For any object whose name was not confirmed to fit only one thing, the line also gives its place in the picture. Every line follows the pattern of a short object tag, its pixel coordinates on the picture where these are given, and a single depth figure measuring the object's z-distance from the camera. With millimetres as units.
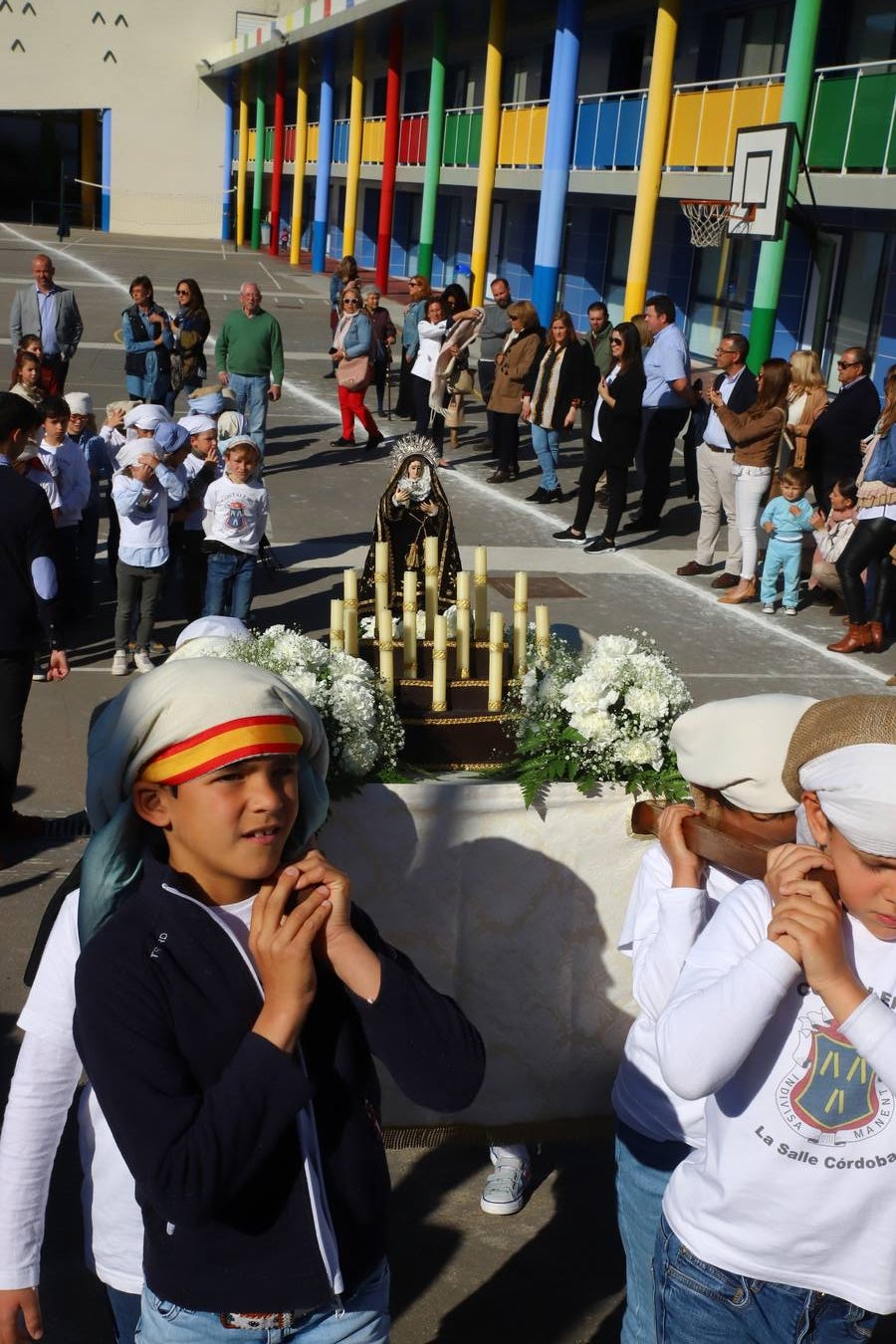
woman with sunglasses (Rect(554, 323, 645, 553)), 12586
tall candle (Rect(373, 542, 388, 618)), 5124
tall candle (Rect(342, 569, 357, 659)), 4859
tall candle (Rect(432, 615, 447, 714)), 4660
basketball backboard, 15539
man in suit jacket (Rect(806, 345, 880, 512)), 11805
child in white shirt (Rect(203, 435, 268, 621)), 9031
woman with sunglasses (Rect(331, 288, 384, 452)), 16359
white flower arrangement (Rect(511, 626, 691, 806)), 4250
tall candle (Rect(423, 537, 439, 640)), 5133
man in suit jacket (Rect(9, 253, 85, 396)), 14922
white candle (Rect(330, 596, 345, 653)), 4844
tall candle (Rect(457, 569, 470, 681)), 4902
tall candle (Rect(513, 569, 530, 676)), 4871
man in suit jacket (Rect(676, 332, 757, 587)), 11953
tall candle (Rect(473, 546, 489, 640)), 5230
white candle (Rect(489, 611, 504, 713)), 4684
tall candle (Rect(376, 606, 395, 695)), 4625
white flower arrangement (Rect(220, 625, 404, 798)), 4082
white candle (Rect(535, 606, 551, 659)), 4852
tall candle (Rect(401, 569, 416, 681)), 4871
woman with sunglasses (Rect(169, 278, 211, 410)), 15555
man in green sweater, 14492
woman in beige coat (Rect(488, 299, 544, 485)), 15000
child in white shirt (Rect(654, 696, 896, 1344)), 2131
